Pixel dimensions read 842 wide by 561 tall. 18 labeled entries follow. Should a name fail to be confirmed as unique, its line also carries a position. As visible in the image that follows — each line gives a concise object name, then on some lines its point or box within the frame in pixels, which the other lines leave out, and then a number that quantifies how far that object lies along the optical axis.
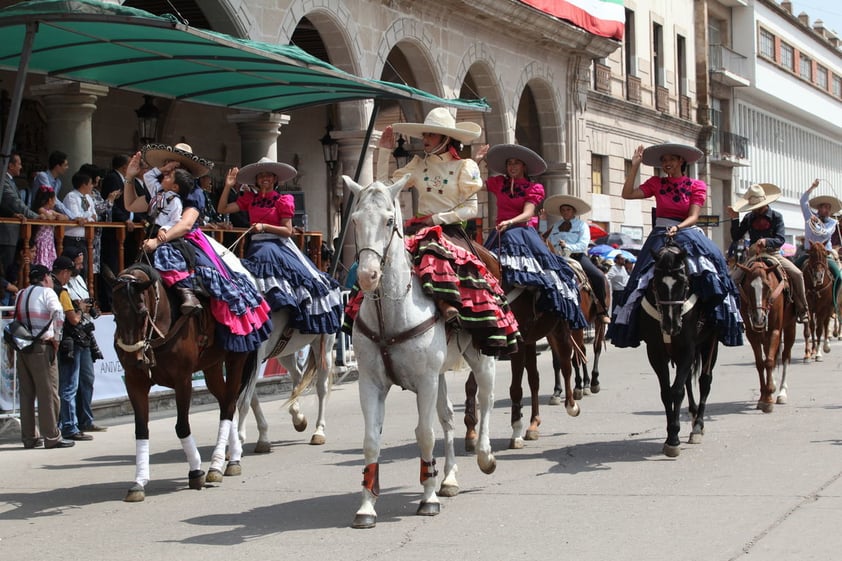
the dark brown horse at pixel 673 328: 10.35
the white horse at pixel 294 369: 11.06
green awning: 10.02
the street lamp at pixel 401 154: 24.84
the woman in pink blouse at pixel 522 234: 11.31
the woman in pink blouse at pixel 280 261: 11.37
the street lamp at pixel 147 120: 20.70
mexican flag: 30.09
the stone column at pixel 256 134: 19.83
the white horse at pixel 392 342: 7.72
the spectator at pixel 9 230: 13.06
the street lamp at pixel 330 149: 24.30
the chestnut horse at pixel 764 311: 13.52
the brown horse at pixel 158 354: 8.82
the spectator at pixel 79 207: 13.73
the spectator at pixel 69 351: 12.60
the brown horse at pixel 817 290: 19.22
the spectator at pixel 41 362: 12.14
